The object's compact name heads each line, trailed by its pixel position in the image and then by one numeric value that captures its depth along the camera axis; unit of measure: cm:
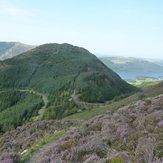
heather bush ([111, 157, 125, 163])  746
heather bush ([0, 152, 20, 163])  1099
